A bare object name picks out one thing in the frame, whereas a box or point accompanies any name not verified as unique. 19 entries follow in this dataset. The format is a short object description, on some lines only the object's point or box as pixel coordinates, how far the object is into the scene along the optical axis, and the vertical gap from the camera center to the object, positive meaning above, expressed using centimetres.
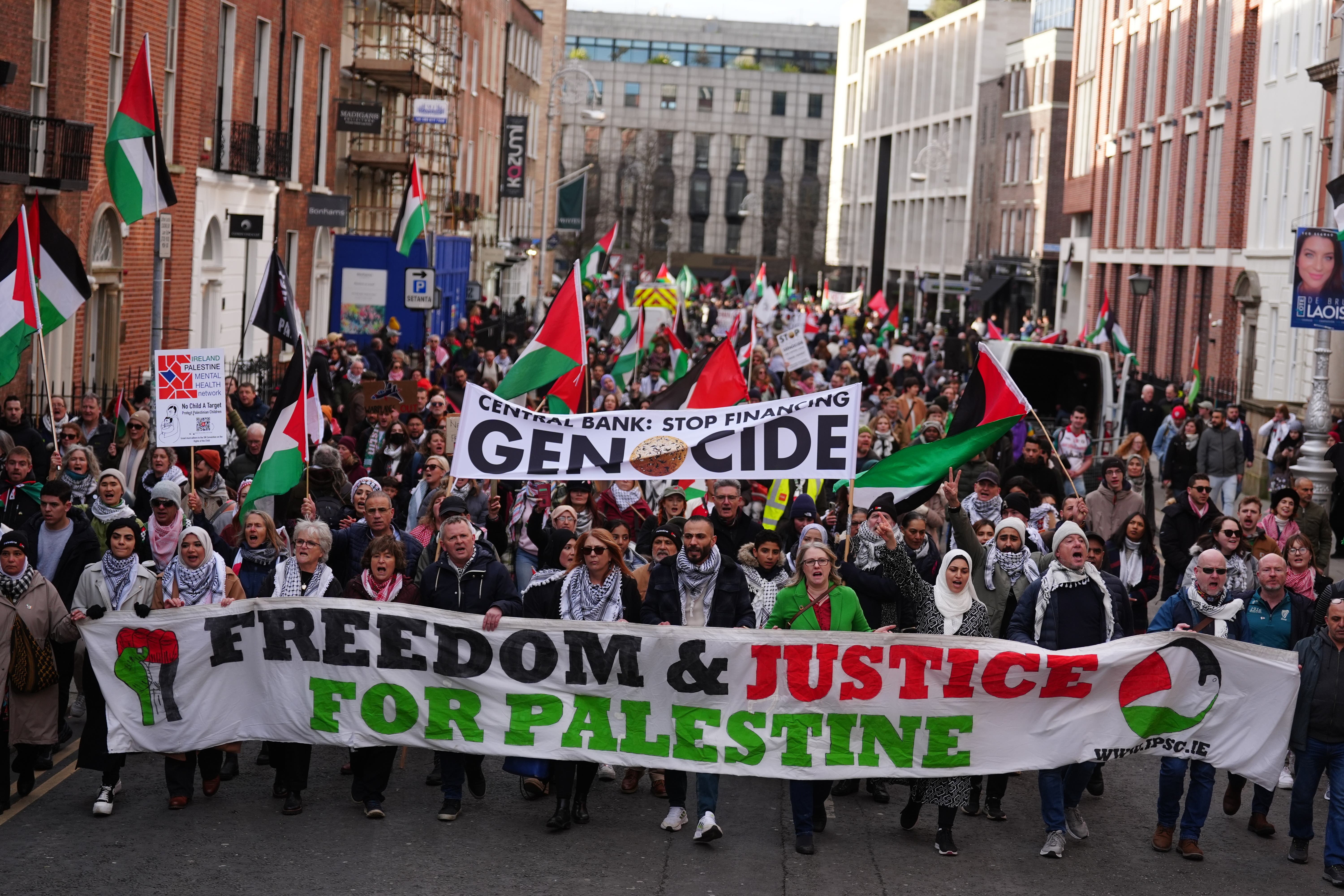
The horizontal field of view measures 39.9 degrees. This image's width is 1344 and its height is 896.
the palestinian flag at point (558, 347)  1492 +0
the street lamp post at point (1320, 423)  2216 -42
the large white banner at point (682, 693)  941 -173
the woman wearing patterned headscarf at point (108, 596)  950 -144
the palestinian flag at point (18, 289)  1431 +21
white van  2478 -9
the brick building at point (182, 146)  2177 +261
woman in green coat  952 -125
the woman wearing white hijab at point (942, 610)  933 -129
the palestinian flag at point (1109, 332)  3259 +86
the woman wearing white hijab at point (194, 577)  968 -132
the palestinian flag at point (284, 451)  1270 -83
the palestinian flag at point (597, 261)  3750 +208
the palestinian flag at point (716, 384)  1534 -24
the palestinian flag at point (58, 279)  1505 +32
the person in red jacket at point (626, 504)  1380 -115
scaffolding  3944 +555
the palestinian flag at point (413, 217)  2683 +180
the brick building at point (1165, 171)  4244 +552
